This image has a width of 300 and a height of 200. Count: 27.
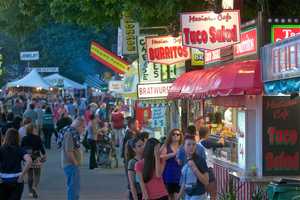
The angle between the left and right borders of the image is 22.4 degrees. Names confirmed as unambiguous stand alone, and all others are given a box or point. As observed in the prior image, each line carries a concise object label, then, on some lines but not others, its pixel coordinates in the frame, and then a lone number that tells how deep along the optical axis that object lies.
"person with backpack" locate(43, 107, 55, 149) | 29.19
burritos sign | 17.39
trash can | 9.64
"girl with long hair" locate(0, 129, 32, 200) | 11.87
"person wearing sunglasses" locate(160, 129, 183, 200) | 12.26
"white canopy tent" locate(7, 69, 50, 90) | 43.84
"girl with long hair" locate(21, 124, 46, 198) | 15.96
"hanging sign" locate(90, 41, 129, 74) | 27.20
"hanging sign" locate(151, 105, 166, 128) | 22.45
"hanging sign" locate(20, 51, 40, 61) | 40.57
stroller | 22.98
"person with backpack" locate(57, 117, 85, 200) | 14.04
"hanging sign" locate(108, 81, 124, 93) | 34.09
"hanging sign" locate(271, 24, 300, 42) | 11.99
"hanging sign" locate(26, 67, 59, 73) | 47.46
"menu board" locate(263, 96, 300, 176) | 12.42
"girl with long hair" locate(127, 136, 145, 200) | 10.37
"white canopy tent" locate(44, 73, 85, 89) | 48.31
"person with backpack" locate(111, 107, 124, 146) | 25.42
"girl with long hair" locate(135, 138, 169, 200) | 10.04
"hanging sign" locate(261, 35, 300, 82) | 9.61
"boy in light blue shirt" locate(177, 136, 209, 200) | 10.01
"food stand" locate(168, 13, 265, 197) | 11.91
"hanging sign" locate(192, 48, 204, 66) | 18.19
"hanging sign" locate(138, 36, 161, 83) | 20.27
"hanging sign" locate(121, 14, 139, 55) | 21.47
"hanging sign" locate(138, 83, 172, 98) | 18.89
